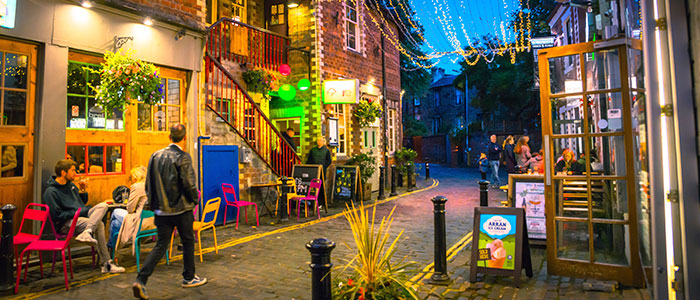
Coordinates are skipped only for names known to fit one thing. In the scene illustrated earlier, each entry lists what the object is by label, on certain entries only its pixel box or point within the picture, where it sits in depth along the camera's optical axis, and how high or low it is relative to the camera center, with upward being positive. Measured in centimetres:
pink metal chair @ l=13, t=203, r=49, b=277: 493 -56
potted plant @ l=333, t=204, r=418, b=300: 371 -103
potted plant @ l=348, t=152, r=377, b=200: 1259 -8
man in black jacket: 473 -30
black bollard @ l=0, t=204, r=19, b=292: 473 -91
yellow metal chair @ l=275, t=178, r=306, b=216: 960 -59
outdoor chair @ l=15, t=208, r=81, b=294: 480 -86
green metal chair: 546 -84
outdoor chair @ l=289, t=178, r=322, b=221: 945 -68
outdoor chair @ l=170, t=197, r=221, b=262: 591 -78
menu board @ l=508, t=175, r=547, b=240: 629 -56
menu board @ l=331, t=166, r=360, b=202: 1177 -48
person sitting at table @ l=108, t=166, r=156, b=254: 552 -62
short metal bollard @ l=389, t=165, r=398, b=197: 1338 -68
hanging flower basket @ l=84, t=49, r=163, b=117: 656 +137
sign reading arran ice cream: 482 -92
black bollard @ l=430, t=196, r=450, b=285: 489 -93
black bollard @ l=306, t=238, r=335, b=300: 315 -74
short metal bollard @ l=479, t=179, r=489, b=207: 648 -45
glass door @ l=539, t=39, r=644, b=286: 459 +1
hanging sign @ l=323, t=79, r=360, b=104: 1234 +220
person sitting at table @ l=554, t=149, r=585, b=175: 494 -2
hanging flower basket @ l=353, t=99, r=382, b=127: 1452 +184
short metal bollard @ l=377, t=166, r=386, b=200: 1273 -62
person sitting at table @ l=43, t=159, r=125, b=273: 539 -53
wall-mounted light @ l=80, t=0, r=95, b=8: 662 +262
